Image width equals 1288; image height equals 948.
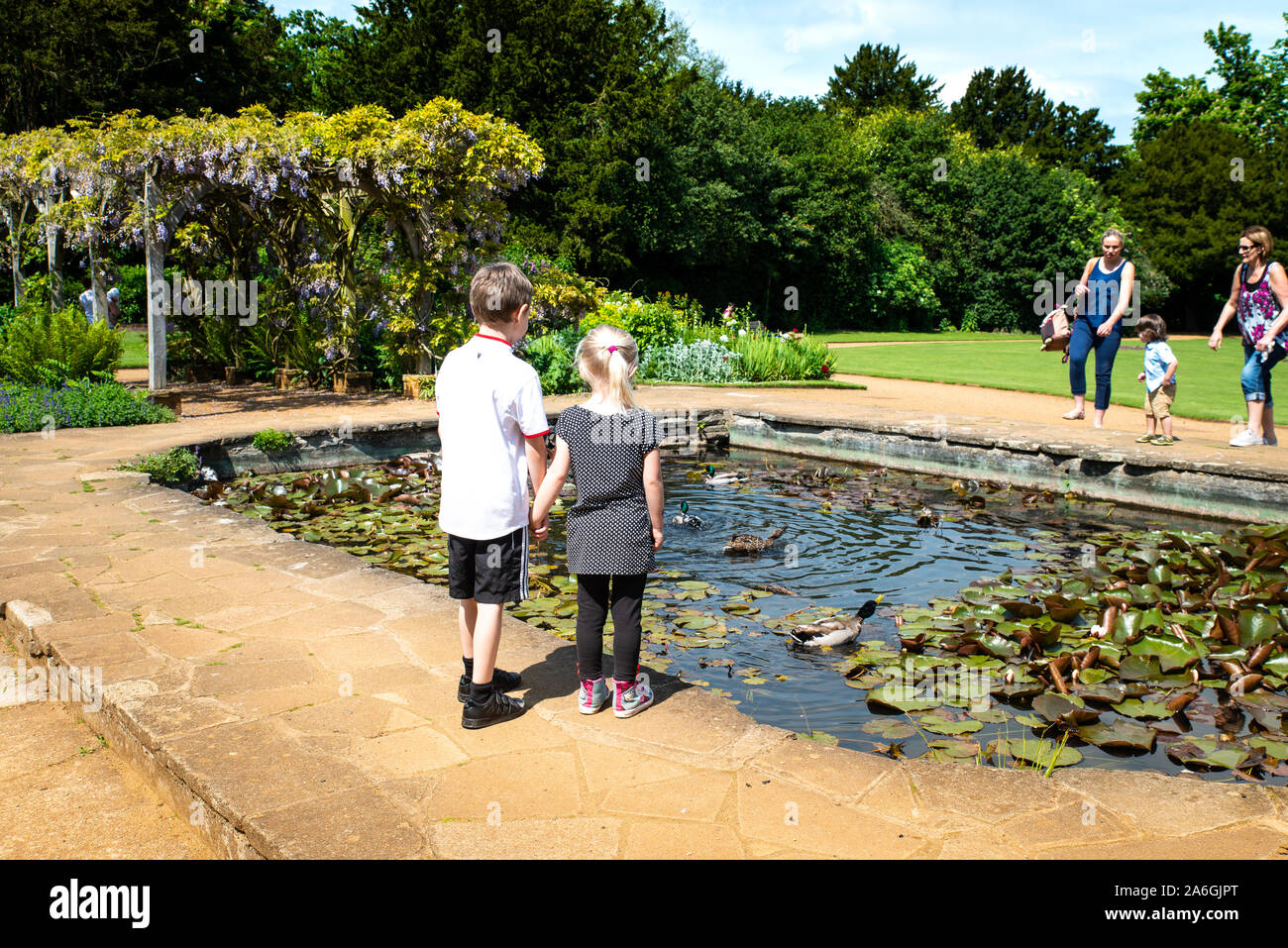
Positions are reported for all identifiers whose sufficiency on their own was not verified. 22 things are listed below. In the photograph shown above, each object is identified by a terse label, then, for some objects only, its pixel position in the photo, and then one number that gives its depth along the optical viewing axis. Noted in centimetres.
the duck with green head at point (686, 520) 683
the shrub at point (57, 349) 1060
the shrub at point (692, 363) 1459
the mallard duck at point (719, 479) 855
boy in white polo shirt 304
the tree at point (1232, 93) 4359
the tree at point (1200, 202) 3719
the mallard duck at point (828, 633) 431
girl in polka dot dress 312
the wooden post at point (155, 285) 1143
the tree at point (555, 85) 2686
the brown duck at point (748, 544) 604
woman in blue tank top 845
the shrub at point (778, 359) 1477
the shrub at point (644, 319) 1466
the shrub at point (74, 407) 980
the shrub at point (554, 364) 1288
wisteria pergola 1145
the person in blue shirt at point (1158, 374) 800
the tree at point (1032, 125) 5006
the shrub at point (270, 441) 890
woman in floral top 736
